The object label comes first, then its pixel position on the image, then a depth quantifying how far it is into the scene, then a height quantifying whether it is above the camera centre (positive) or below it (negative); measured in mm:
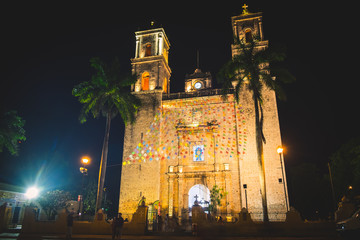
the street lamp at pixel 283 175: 20209 +2404
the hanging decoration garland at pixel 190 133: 24062 +6779
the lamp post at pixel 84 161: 16938 +2801
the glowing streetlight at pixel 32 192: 25683 +1247
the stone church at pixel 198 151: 22125 +4966
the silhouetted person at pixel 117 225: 12102 -893
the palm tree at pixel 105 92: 20203 +8567
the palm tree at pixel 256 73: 17786 +9408
